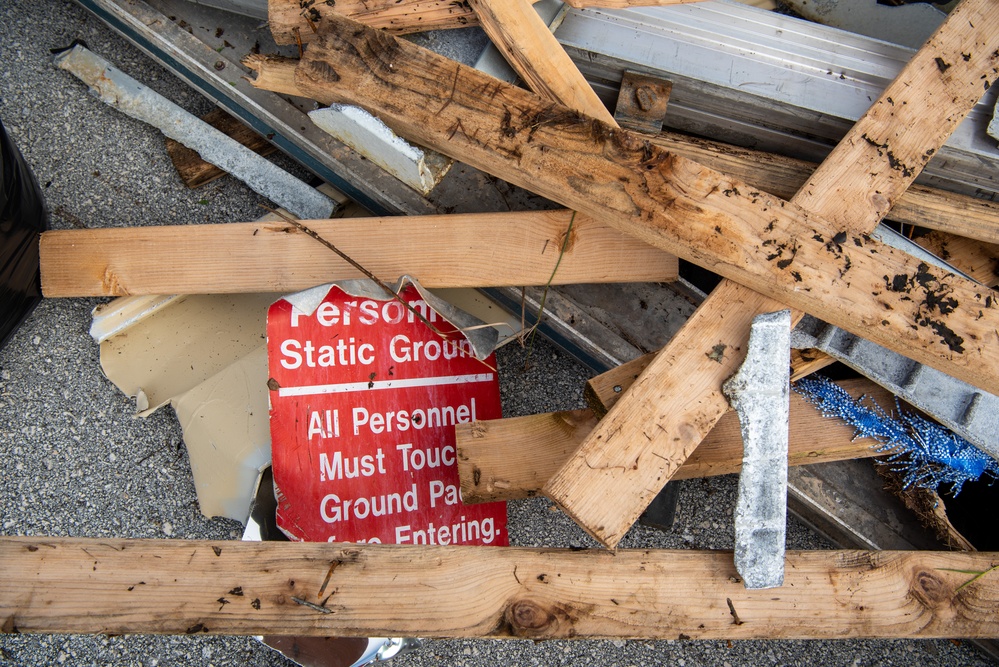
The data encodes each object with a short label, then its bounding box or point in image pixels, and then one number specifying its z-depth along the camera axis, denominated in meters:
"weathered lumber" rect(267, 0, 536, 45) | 1.59
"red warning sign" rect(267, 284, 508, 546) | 1.91
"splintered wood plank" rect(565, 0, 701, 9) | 1.65
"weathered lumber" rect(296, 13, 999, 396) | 1.41
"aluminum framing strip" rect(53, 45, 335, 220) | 2.16
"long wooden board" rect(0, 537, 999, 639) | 1.39
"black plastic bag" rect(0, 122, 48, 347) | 1.78
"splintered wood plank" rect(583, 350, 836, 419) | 1.61
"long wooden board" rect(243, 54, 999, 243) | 1.74
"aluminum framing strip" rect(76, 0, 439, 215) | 1.99
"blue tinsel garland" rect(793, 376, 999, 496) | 1.80
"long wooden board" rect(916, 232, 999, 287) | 1.87
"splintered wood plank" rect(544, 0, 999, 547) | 1.40
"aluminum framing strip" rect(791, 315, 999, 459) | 1.71
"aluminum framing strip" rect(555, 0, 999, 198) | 1.71
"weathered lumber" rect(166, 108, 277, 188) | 2.22
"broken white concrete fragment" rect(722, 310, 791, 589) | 1.41
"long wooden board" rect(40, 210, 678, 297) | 1.81
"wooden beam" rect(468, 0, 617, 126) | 1.58
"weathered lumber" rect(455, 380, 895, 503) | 1.71
